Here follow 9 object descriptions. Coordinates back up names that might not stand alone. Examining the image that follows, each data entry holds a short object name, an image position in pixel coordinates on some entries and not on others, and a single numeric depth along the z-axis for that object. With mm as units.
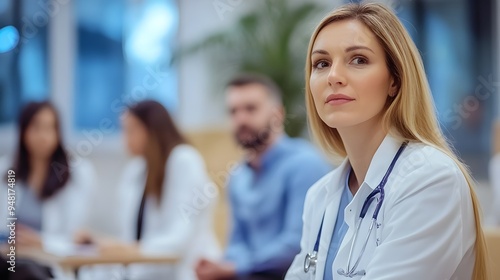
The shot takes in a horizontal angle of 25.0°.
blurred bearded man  4359
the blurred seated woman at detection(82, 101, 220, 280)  5344
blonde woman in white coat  1986
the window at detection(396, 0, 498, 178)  8548
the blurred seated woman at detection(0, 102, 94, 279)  5728
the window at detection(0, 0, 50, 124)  9116
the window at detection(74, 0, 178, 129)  9570
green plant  8548
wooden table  4516
